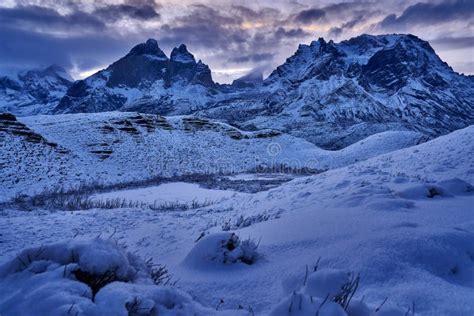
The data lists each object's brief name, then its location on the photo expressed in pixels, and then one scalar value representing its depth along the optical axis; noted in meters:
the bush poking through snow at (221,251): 4.43
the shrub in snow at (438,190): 7.43
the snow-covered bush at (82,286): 2.26
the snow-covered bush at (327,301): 2.34
